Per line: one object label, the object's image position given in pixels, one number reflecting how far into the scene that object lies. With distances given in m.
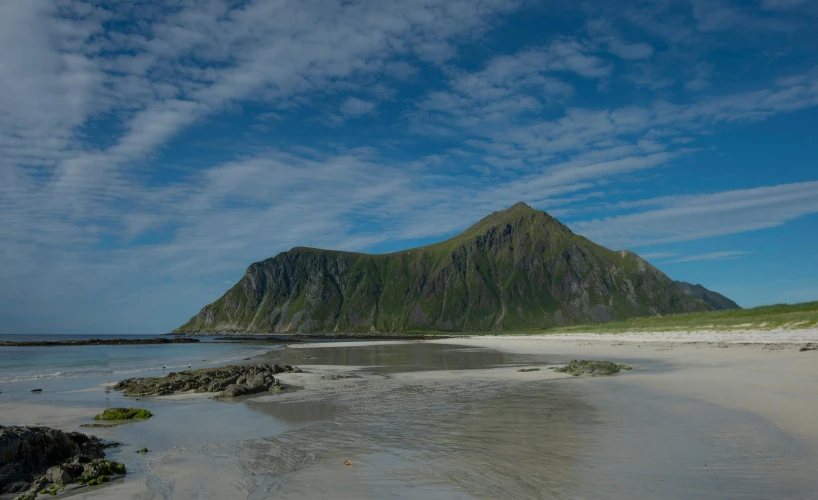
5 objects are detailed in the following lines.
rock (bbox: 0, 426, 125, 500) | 9.52
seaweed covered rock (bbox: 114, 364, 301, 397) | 22.72
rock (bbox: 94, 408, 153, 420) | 16.94
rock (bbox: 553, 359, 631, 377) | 25.51
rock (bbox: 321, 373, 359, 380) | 27.92
